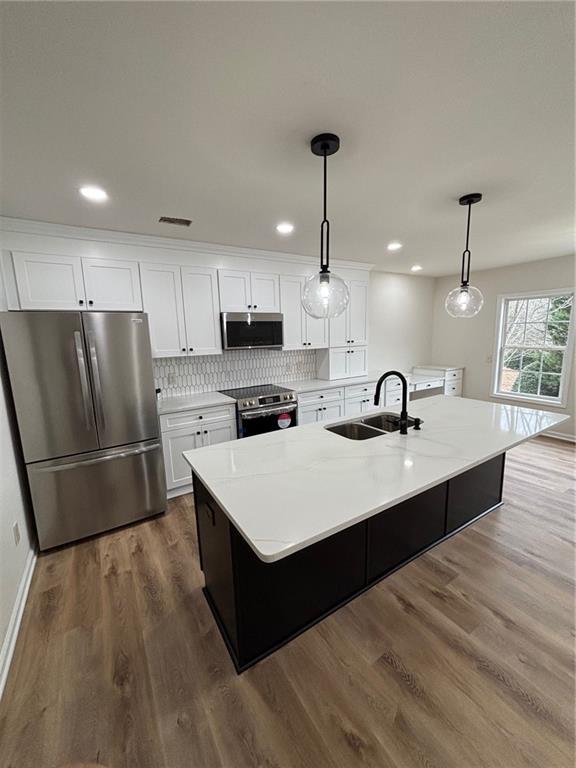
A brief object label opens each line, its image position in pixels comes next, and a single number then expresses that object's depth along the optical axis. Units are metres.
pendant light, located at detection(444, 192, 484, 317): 2.38
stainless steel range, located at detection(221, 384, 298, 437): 3.24
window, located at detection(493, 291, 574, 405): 4.36
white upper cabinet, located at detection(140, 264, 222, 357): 2.96
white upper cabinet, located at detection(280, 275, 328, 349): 3.75
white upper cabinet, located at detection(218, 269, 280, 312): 3.34
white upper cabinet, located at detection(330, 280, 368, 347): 4.23
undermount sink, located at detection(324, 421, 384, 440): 2.31
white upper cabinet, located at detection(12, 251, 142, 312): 2.42
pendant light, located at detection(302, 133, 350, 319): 1.71
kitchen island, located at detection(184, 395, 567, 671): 1.21
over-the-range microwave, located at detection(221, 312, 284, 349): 3.34
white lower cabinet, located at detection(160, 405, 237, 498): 2.95
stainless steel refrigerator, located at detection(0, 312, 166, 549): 2.20
